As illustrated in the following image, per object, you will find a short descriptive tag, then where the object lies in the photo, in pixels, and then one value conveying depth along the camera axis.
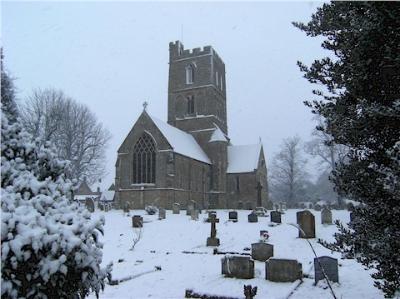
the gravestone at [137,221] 18.18
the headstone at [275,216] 19.42
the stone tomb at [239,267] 8.01
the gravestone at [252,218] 20.28
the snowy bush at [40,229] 3.07
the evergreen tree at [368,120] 4.09
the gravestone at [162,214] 22.55
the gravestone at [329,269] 7.47
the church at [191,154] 32.59
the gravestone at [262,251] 9.91
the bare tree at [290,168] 53.12
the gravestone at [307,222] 13.98
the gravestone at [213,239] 13.04
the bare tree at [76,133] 35.09
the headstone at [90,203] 28.95
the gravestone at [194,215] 21.70
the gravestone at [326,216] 18.66
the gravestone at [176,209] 26.55
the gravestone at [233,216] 21.36
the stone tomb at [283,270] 7.76
